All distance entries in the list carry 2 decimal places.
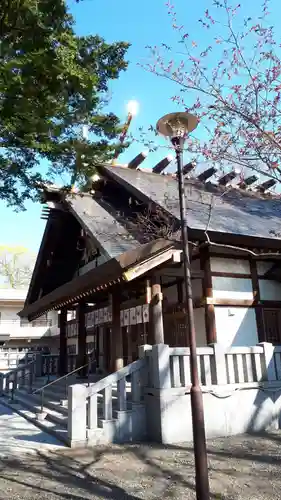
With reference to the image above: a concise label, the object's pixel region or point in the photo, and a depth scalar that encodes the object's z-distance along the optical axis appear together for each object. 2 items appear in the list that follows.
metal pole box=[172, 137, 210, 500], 4.61
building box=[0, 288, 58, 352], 33.53
